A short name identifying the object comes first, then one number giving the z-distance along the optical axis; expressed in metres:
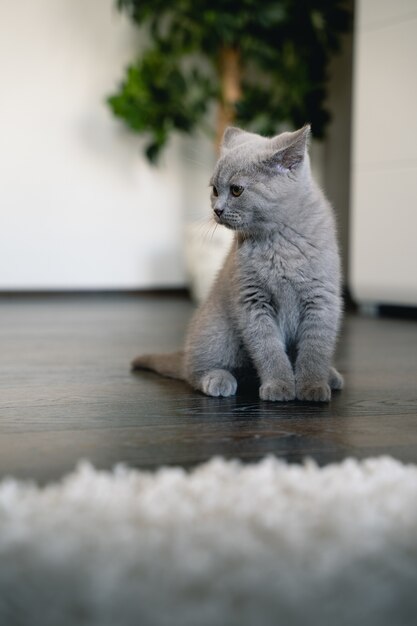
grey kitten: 1.52
